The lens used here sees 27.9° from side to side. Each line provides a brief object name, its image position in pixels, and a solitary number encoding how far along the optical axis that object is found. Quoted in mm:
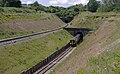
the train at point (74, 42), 67438
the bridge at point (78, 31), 84625
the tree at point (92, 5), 145000
